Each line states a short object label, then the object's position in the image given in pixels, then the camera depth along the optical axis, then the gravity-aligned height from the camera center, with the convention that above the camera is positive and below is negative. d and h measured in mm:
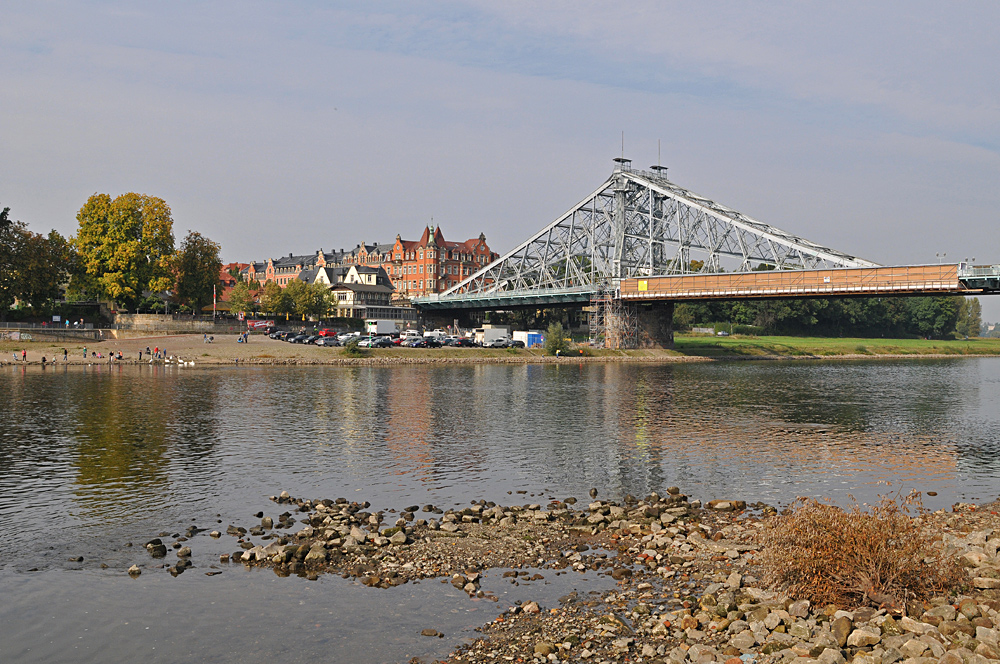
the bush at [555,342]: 116062 -1711
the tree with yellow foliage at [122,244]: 107688 +12441
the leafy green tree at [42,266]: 101688 +8925
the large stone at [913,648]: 12609 -5309
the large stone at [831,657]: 12758 -5509
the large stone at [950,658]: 12203 -5297
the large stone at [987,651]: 12602 -5345
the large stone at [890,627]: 13523 -5333
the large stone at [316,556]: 19750 -5873
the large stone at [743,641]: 13898 -5721
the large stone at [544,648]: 14188 -5981
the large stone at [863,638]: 13141 -5341
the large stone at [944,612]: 14039 -5254
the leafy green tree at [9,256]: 99562 +9930
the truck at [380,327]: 141212 +757
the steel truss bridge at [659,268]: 96375 +11392
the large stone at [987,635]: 12938 -5249
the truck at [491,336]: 122500 -852
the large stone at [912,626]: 13367 -5230
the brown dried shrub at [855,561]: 14820 -4627
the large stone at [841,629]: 13433 -5365
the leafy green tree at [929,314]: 192625 +4250
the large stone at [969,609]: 14102 -5238
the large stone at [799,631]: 13938 -5543
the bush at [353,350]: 100438 -2527
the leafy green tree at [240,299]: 134375 +5681
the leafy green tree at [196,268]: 115625 +9756
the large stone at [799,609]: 14575 -5372
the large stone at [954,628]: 13500 -5324
